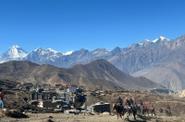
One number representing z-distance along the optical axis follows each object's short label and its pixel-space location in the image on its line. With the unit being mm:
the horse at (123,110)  36315
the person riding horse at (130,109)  38122
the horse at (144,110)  50745
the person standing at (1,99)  34223
